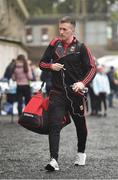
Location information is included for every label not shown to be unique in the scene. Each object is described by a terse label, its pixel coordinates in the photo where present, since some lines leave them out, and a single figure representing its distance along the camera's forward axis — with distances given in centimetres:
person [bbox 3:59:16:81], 2119
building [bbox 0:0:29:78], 2919
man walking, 973
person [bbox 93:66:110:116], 2327
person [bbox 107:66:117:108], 3217
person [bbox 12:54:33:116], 1838
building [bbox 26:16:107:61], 7506
